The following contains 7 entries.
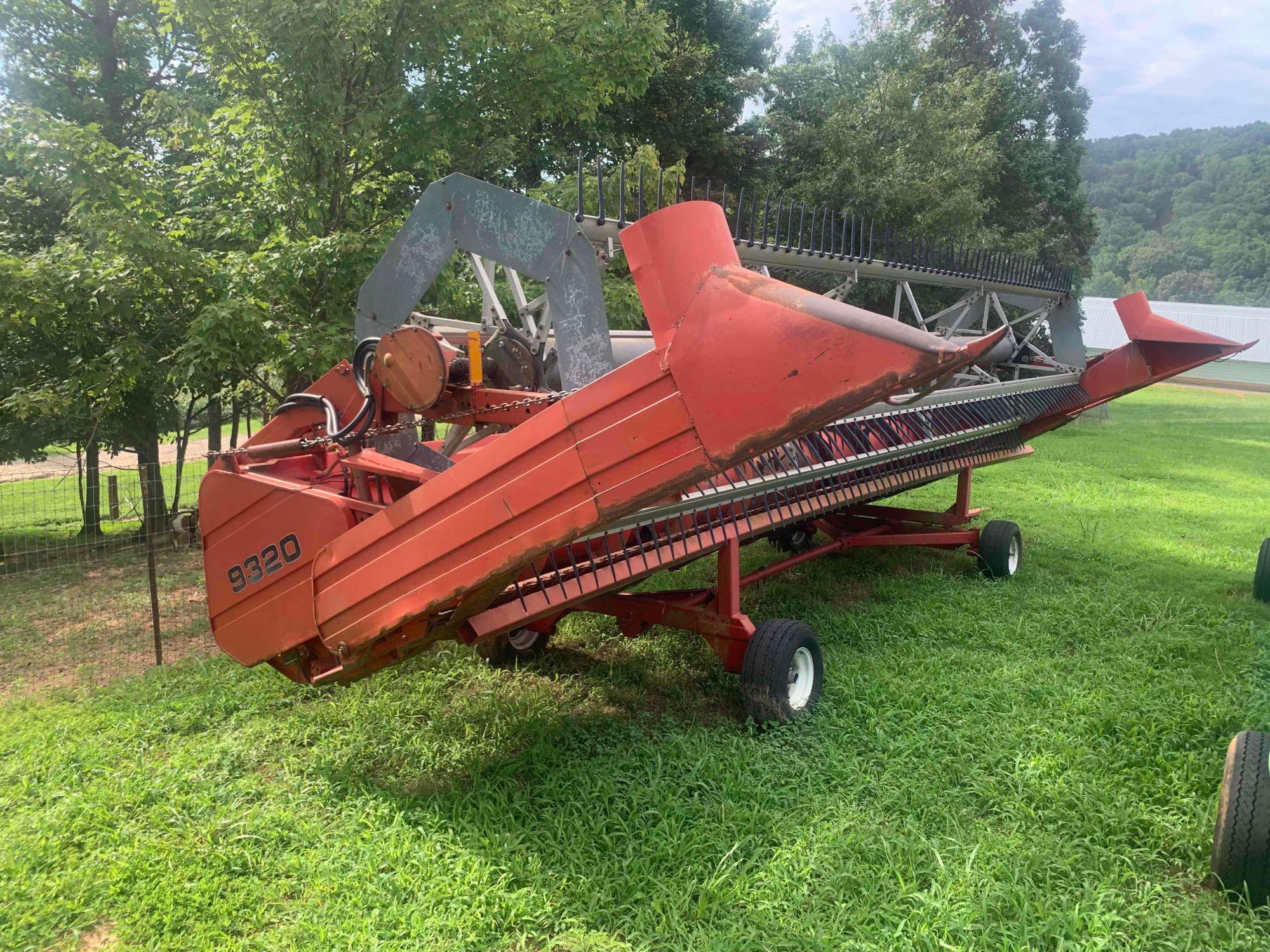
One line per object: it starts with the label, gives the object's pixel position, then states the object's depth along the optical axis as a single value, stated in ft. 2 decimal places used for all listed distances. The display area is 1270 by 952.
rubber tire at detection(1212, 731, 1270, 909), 9.34
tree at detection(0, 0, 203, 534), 19.83
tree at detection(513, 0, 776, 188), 55.83
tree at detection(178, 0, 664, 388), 20.72
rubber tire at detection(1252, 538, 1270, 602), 20.65
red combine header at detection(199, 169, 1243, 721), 7.41
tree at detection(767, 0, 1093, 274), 49.67
